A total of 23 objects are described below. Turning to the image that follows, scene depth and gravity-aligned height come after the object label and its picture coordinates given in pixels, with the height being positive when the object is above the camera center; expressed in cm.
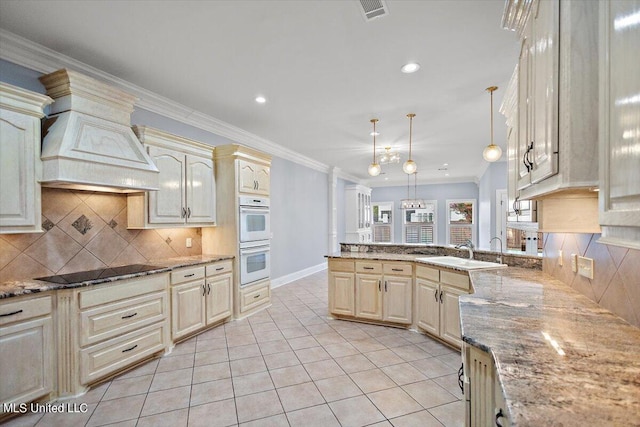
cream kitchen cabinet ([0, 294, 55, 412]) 196 -92
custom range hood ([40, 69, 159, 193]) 229 +64
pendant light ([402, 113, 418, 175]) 406 +65
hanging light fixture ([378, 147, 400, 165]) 512 +97
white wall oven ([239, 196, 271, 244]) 398 -6
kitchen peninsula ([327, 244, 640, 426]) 79 -51
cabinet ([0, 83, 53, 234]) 207 +41
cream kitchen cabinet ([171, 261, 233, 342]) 314 -95
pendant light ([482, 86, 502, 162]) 328 +67
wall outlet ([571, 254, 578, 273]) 185 -32
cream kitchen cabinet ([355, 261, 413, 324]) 358 -96
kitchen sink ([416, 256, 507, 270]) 291 -53
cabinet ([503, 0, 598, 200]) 96 +41
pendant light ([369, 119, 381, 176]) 414 +66
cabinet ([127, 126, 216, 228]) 310 +32
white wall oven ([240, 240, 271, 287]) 401 -67
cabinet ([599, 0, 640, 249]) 68 +22
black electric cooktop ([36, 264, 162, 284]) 239 -52
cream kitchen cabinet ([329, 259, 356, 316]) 385 -96
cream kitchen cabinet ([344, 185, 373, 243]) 860 +0
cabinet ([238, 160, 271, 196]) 396 +52
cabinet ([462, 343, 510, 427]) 125 -80
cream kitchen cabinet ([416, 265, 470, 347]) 294 -93
